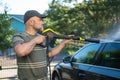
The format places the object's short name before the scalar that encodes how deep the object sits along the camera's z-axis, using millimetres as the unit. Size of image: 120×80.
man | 3697
